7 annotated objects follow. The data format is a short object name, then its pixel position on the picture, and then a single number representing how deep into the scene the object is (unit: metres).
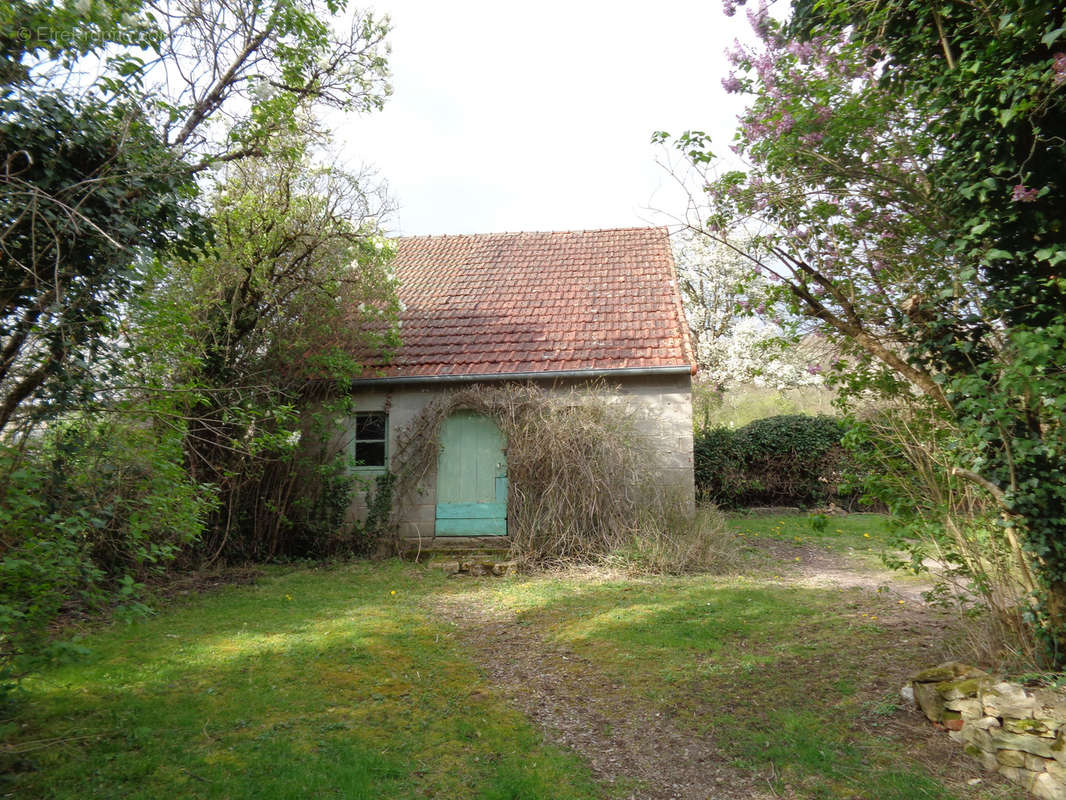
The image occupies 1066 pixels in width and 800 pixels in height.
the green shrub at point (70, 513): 3.40
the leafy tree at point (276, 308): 9.28
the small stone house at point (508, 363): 10.72
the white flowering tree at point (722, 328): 22.53
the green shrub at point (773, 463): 15.21
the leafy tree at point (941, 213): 3.91
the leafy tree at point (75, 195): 3.84
